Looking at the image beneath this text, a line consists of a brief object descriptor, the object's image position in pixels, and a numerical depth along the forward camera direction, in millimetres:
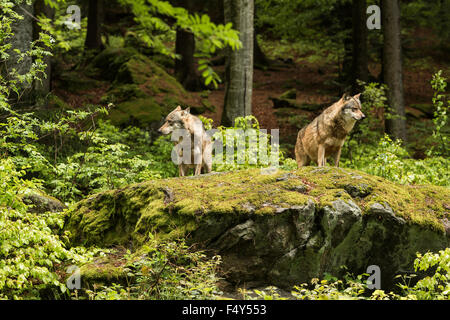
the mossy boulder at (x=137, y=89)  13564
